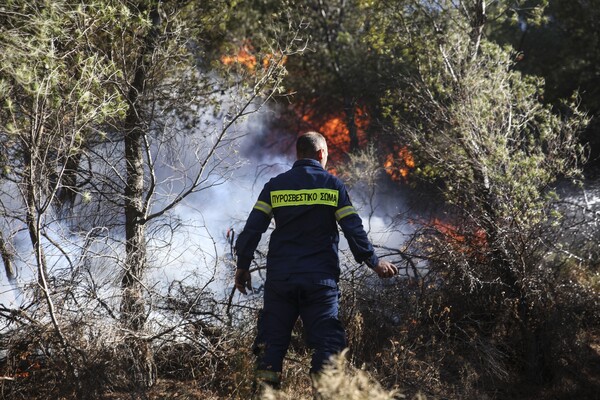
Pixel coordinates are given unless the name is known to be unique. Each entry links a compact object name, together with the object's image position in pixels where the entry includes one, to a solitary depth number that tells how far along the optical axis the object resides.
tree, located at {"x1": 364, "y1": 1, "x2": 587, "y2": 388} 7.12
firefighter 4.65
